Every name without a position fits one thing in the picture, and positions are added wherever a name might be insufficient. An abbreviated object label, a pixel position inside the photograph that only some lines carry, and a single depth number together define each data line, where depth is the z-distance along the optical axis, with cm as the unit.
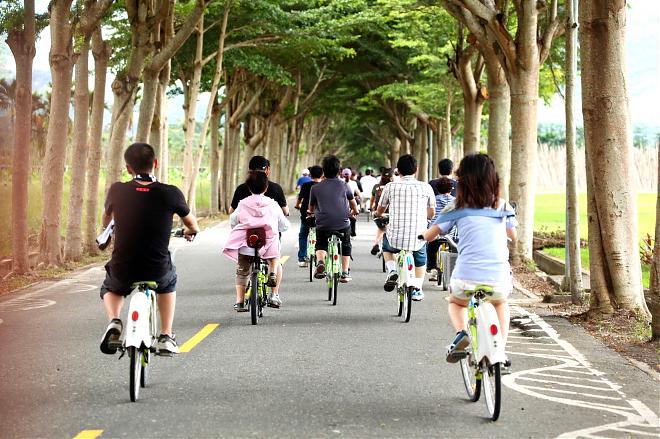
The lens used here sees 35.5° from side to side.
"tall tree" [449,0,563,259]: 1848
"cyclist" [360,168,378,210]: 3450
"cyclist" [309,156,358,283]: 1347
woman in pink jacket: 1133
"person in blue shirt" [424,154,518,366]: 707
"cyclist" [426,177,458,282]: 1444
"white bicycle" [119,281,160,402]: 705
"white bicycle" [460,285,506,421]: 663
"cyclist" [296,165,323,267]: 1570
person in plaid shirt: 1220
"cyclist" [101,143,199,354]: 745
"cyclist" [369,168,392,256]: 1886
